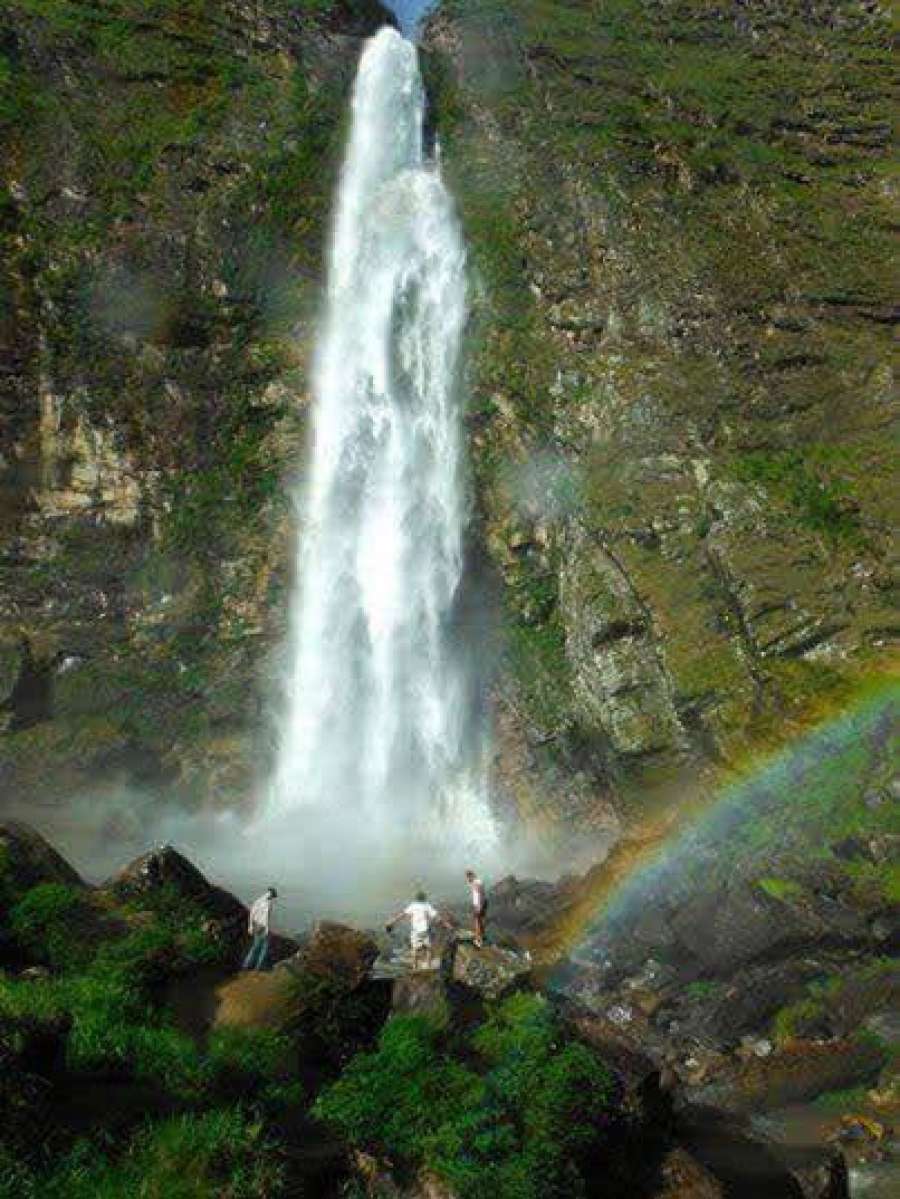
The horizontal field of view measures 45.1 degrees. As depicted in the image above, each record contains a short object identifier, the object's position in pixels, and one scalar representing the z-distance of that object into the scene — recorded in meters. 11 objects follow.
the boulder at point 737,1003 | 13.57
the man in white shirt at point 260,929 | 10.66
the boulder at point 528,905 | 16.86
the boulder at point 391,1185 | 7.62
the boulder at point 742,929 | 14.53
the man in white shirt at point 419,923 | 12.14
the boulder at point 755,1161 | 9.38
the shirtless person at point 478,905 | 13.66
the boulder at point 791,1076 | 12.04
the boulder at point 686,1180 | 8.55
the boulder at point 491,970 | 10.35
